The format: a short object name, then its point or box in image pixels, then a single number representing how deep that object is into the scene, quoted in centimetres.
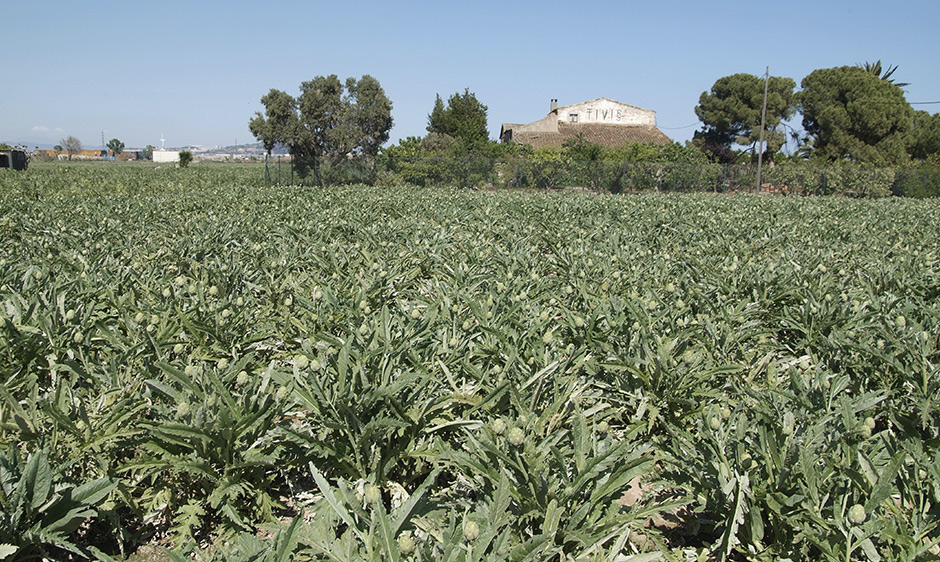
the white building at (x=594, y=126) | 5547
